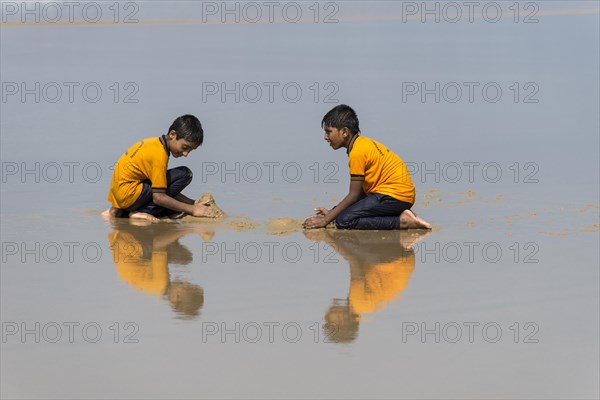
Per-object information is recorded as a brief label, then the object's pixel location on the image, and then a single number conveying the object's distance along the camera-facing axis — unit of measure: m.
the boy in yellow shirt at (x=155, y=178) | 10.32
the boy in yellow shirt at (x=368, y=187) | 10.11
